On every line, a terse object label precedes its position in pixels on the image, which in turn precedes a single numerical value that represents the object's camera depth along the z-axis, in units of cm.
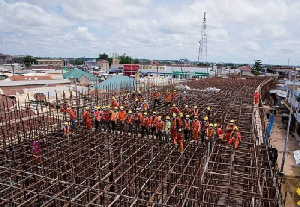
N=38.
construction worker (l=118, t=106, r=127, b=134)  1429
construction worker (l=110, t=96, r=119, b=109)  1683
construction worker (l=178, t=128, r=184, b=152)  1211
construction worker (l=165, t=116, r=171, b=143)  1256
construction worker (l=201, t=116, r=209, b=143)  1245
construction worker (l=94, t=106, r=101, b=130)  1428
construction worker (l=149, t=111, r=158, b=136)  1343
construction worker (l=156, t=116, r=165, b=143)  1294
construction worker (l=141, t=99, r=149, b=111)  1694
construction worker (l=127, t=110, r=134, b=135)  1443
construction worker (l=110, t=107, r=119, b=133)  1405
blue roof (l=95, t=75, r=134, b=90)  3180
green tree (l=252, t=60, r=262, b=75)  9131
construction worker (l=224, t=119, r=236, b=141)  1194
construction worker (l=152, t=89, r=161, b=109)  2012
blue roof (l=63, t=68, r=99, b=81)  3917
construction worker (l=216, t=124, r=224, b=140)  1234
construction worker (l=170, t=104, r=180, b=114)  1608
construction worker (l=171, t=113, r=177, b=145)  1302
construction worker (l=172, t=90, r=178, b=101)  2216
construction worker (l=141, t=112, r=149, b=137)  1363
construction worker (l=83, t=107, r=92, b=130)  1407
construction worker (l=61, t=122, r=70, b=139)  1250
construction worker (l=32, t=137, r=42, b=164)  1069
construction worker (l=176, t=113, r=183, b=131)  1351
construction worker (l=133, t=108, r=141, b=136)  1427
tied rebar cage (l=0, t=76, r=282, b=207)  841
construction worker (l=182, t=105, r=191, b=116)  1708
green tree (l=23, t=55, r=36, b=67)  10406
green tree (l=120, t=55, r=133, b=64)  9982
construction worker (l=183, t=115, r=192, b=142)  1310
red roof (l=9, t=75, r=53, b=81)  4144
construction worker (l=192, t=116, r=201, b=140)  1279
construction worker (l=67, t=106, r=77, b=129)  1424
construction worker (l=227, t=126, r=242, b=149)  1120
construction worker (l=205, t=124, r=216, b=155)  1211
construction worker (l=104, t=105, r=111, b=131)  1432
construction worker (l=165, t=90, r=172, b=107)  2041
